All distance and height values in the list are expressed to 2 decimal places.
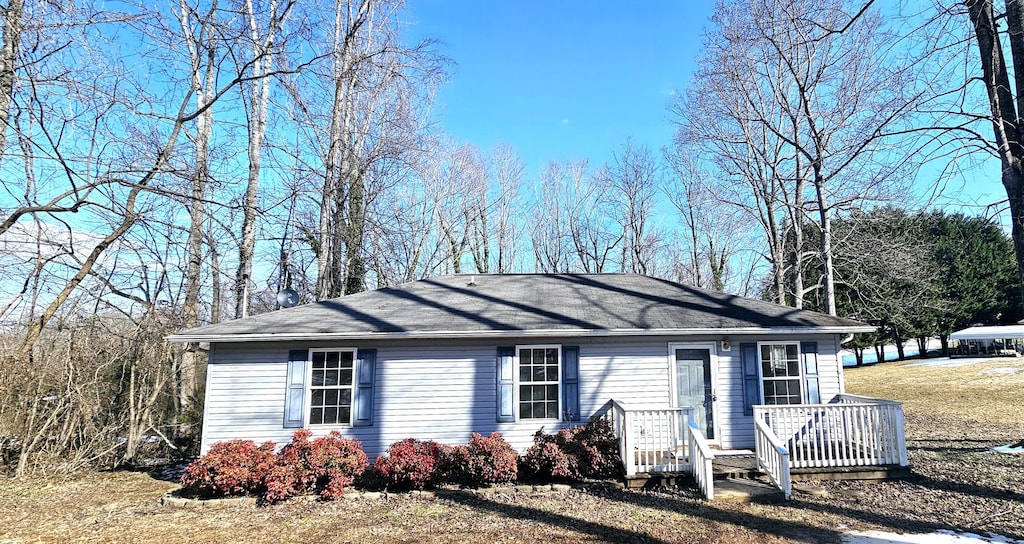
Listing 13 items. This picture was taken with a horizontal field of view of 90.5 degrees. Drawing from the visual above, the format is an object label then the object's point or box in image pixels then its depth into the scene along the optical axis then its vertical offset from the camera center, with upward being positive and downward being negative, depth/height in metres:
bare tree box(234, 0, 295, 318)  12.13 +5.73
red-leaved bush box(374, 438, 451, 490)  7.71 -1.88
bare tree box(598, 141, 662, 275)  27.33 +6.73
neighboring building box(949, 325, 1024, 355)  27.09 -0.24
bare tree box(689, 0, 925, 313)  14.89 +7.74
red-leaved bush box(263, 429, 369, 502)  7.32 -1.86
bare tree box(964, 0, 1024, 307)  7.54 +3.97
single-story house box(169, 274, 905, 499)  8.73 -0.56
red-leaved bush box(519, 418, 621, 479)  7.82 -1.78
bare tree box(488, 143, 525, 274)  28.00 +8.31
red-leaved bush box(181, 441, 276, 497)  7.36 -1.85
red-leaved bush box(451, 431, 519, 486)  7.81 -1.86
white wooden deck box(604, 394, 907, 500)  7.62 -1.54
